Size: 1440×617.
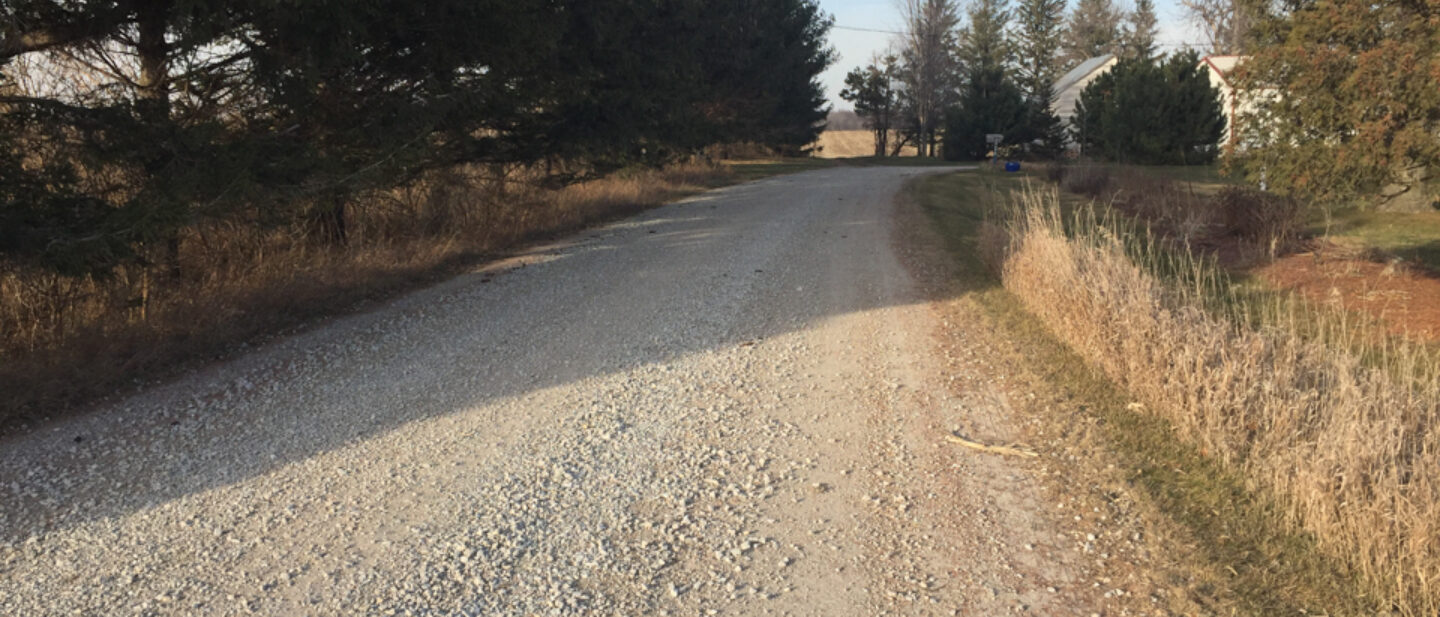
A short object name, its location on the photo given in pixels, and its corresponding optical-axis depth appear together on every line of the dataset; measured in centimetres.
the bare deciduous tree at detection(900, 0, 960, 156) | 5594
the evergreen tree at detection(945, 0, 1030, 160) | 4659
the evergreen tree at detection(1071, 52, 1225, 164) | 3497
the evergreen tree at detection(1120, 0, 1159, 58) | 7356
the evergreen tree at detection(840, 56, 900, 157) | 5919
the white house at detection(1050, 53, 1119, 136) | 5544
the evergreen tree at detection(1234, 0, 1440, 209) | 859
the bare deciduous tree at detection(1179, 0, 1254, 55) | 4332
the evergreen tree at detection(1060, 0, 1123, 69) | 7612
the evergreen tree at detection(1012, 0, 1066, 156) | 6888
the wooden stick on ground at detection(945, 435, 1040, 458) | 497
